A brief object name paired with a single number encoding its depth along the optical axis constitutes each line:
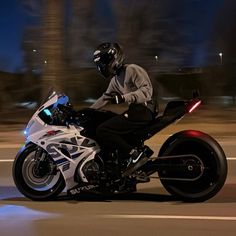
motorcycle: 7.40
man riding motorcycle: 7.38
